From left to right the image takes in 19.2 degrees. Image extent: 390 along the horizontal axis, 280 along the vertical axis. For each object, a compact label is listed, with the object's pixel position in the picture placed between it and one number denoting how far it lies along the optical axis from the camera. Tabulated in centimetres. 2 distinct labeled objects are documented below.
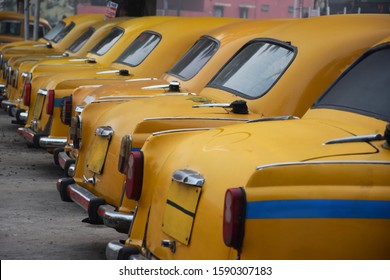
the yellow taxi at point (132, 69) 1222
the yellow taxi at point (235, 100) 779
